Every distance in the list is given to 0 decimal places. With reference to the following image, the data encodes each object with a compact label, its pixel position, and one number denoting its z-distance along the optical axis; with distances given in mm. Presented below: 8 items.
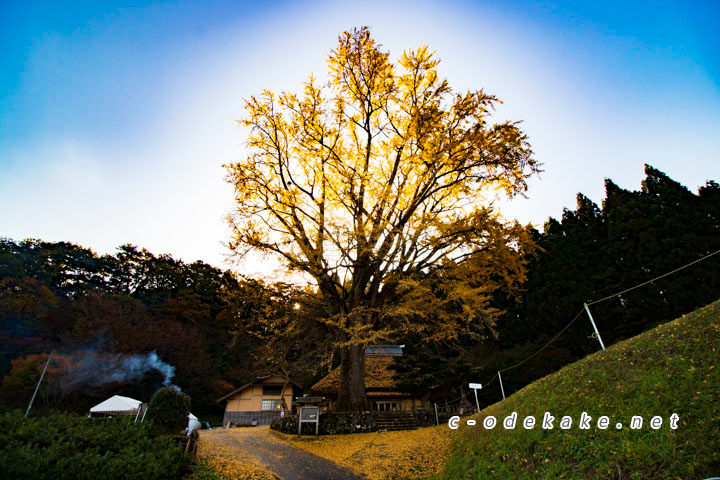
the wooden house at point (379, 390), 19578
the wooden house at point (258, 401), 26938
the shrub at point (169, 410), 8453
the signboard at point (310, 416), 10609
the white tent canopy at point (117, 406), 18105
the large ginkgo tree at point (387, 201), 10695
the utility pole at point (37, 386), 19391
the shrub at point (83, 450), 3883
